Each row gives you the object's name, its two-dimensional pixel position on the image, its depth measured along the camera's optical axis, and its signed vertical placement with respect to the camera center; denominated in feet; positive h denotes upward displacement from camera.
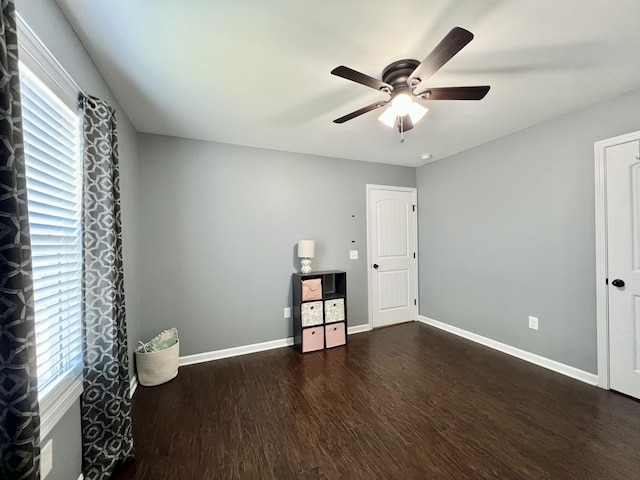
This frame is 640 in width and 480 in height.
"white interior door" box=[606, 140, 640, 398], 7.06 -0.86
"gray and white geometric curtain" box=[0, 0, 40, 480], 2.61 -0.45
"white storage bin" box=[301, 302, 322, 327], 10.41 -2.97
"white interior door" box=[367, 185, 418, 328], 12.87 -0.86
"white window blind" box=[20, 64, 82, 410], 3.84 +0.23
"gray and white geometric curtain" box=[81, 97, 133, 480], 4.90 -1.44
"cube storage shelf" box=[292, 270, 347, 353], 10.41 -3.04
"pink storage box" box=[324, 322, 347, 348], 10.75 -3.99
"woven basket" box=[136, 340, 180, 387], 8.03 -3.84
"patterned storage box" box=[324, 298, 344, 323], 10.85 -2.96
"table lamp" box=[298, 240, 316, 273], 10.68 -0.48
